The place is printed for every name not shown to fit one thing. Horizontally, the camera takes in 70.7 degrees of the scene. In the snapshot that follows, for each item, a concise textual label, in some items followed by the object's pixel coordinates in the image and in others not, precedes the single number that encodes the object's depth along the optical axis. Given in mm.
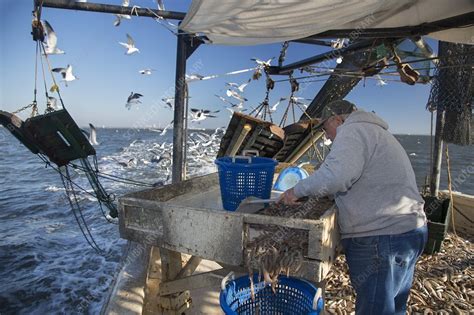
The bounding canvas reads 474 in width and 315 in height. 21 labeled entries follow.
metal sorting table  2164
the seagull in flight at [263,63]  6895
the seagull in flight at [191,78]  5848
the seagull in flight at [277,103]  9389
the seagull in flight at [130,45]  10498
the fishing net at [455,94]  6164
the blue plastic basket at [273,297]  2275
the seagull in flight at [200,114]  10677
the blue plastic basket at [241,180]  2979
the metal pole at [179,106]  5723
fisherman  2492
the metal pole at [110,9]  4785
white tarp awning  3057
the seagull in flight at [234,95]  11560
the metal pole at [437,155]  7270
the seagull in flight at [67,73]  9461
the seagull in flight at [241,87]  11938
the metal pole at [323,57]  4312
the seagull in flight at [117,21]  7027
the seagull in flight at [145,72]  10184
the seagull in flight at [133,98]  10900
